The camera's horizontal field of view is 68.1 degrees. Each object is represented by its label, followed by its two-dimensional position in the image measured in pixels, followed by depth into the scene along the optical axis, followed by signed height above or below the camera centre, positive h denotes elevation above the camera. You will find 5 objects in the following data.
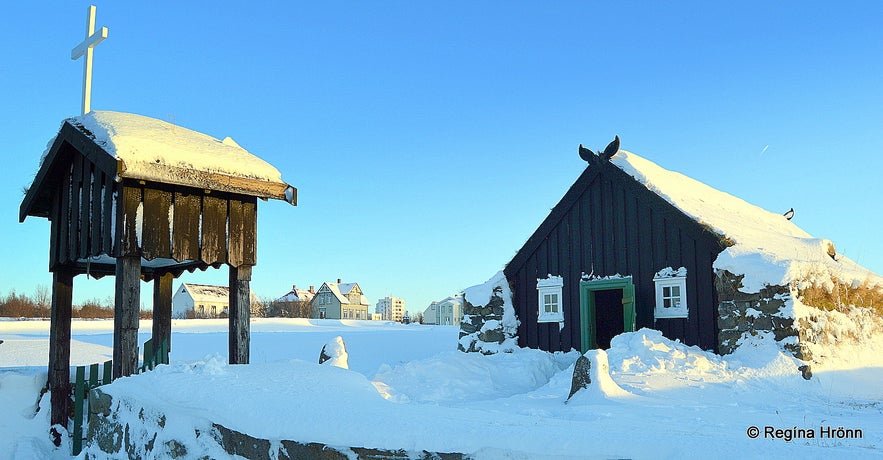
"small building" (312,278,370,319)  81.06 -0.95
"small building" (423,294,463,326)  89.69 -2.46
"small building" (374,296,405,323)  127.31 -2.76
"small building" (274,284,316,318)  73.81 -1.25
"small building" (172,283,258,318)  75.31 -0.55
